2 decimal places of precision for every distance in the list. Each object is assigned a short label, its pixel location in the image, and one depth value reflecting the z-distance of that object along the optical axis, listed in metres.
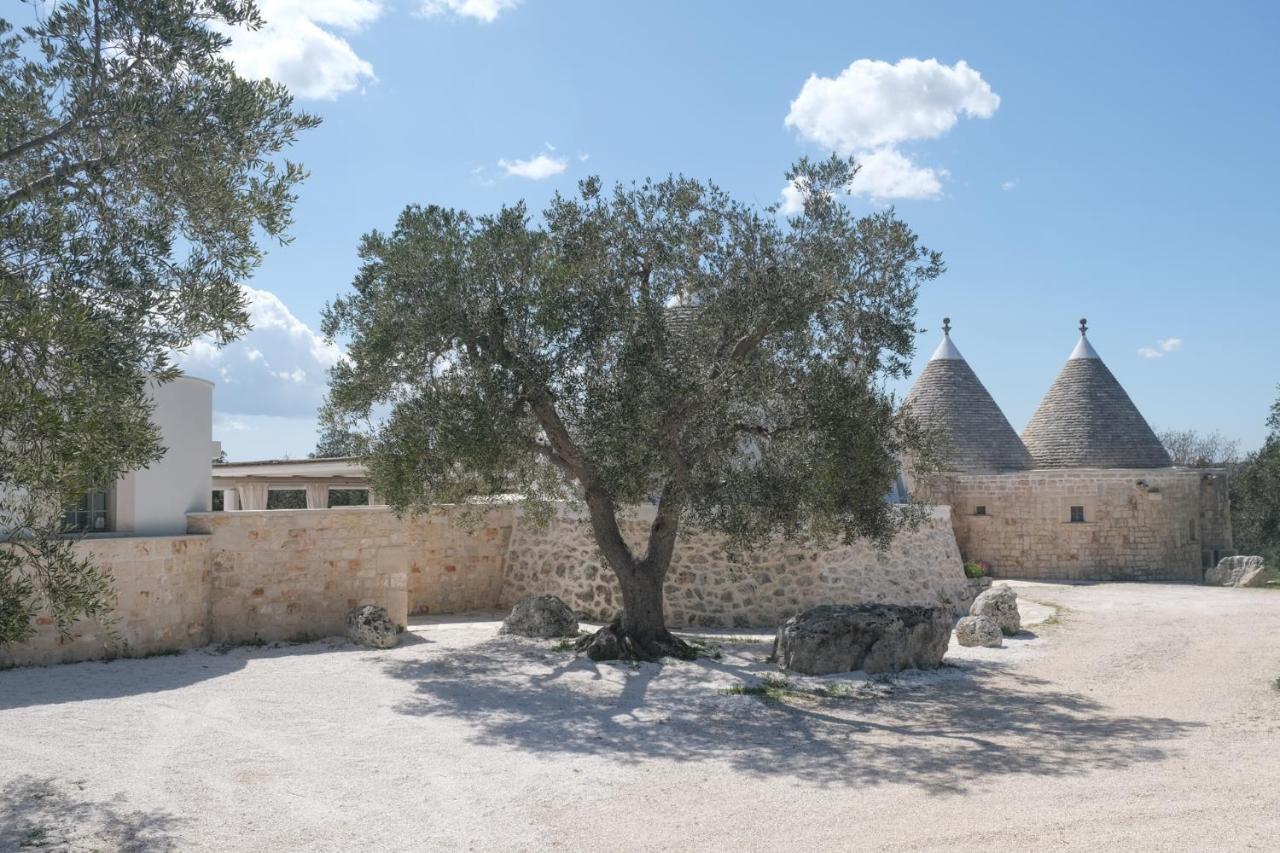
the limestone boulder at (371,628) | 13.48
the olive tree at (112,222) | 5.67
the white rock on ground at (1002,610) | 15.62
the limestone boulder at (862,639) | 12.07
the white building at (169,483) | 12.64
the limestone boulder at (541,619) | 14.45
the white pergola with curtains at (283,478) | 19.61
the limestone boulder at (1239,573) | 22.98
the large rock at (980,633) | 14.62
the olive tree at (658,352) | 11.32
